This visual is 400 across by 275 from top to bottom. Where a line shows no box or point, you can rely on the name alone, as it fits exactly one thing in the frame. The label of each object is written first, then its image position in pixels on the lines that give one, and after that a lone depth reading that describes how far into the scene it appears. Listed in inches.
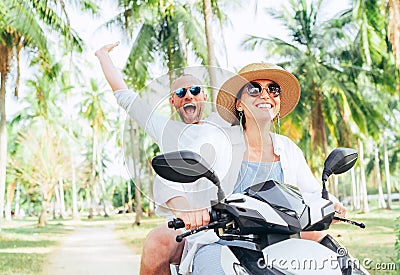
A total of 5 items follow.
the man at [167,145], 82.1
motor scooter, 71.3
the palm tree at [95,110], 1542.8
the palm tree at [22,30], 465.1
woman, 89.8
